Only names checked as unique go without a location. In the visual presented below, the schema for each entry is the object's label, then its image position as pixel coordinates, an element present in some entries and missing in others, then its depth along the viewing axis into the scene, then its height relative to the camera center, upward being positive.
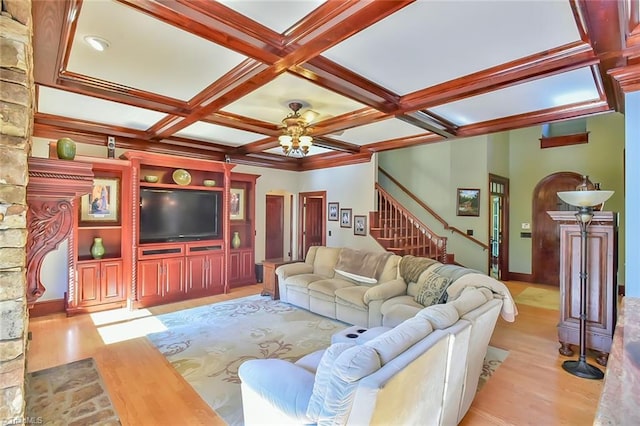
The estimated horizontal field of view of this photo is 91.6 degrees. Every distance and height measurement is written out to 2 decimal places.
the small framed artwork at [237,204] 6.53 +0.20
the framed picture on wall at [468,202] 6.74 +0.28
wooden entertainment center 4.67 -0.59
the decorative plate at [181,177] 5.55 +0.65
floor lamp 2.95 -0.42
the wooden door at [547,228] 6.62 -0.27
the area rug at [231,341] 2.74 -1.50
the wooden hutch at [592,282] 3.16 -0.70
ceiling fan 3.62 +1.01
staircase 5.77 -0.37
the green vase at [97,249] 4.77 -0.56
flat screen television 5.20 -0.04
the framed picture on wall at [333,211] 6.98 +0.06
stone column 1.36 +0.06
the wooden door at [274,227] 7.61 -0.34
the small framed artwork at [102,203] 4.81 +0.16
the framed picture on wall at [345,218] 6.74 -0.09
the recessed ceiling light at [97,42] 2.26 +1.27
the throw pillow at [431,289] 3.40 -0.84
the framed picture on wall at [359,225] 6.43 -0.23
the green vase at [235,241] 6.43 -0.57
